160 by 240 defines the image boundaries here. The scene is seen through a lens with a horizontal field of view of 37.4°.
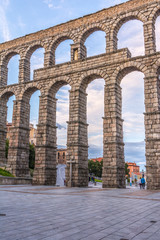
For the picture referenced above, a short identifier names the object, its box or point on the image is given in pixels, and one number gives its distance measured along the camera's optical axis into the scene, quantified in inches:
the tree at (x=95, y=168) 2810.0
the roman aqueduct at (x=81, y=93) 800.3
